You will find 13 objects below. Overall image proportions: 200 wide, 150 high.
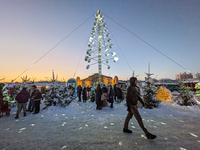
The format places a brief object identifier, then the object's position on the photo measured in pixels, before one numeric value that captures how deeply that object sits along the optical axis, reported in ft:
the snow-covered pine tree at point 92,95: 38.04
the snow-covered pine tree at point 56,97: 26.76
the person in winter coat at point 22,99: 21.04
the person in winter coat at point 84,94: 39.39
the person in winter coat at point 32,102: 26.18
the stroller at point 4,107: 21.73
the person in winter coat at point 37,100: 23.56
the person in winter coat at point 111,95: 29.46
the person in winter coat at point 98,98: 26.99
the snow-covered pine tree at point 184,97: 28.36
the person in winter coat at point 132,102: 11.37
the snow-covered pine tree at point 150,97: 26.45
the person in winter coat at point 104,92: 28.84
